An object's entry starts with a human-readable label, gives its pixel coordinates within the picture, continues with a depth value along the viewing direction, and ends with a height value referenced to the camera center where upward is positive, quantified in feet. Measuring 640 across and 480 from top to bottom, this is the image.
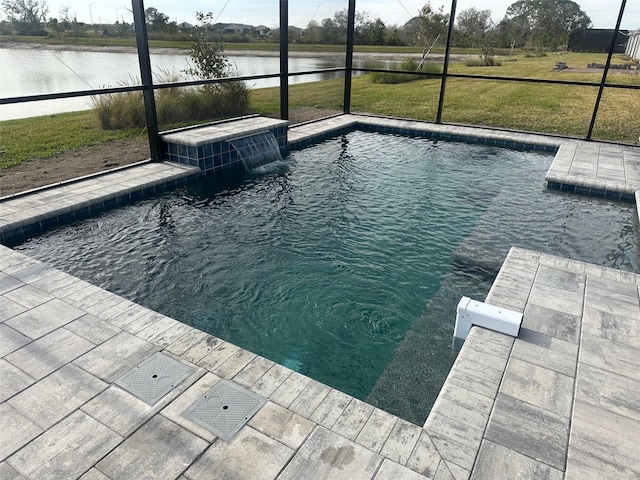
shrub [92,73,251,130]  28.07 -3.37
